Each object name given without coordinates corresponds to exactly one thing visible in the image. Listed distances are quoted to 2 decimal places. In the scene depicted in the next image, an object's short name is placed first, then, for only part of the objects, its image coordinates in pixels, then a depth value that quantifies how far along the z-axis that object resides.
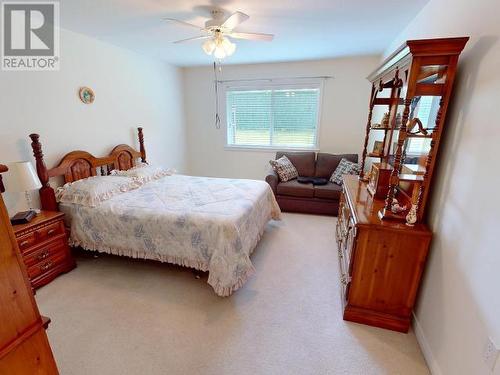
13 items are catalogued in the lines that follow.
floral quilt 2.11
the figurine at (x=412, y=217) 1.73
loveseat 3.87
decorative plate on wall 2.94
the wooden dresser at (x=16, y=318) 0.83
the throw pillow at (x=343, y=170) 3.99
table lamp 2.08
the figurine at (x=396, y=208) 1.85
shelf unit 1.58
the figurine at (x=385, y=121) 2.52
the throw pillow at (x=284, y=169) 4.15
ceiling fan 2.24
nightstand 2.13
